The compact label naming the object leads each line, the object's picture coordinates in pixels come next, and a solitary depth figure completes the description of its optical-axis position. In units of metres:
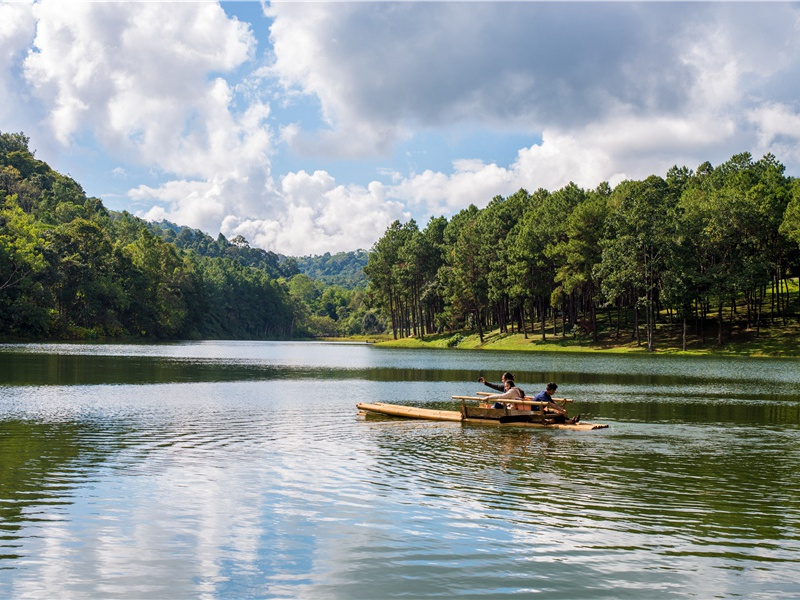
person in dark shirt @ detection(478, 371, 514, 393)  33.12
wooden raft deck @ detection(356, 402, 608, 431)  30.75
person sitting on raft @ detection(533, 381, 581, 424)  31.48
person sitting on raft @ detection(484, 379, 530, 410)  32.62
